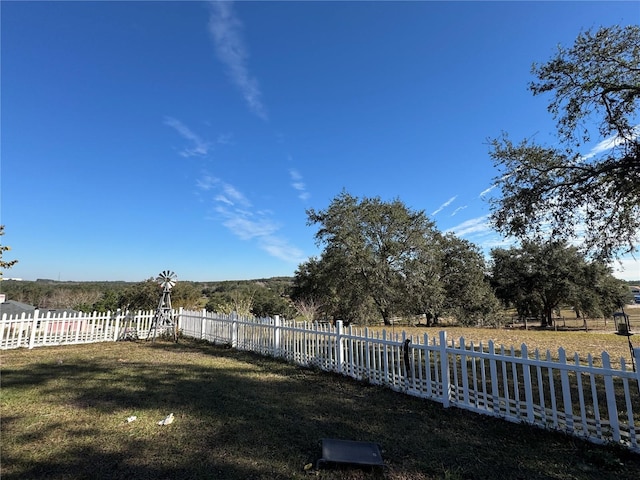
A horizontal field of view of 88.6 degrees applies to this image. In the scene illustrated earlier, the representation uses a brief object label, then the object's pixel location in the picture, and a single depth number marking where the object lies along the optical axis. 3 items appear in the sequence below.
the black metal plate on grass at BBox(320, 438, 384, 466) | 2.75
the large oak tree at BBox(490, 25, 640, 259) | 6.61
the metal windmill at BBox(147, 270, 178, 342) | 11.14
